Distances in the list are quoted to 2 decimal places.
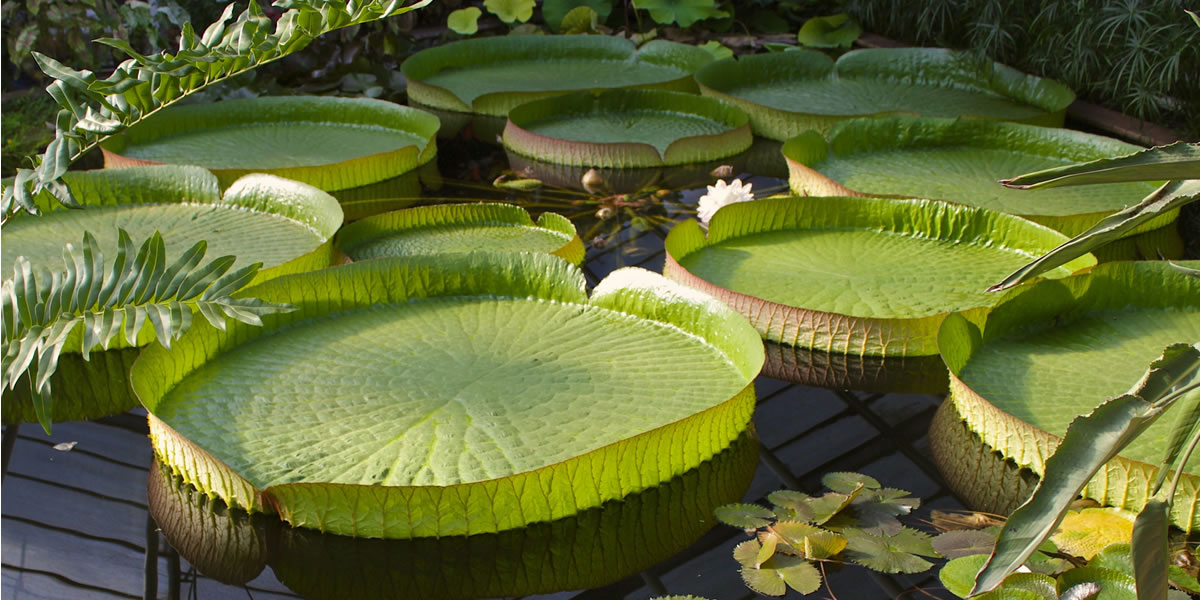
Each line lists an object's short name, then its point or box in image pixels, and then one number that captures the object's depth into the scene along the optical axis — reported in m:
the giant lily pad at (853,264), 2.48
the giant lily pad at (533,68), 5.02
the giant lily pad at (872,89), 4.47
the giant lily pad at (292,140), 3.75
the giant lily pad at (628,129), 4.04
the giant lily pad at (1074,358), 1.87
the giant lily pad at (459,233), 2.88
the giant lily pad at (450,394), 1.79
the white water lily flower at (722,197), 3.13
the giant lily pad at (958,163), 3.38
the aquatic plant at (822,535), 1.70
